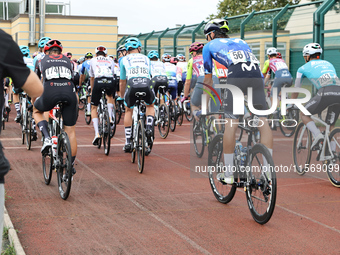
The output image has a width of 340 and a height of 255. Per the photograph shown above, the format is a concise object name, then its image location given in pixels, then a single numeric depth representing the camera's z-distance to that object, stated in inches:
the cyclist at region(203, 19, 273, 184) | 235.5
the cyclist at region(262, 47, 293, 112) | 564.1
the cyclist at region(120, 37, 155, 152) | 356.5
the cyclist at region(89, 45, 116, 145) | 433.4
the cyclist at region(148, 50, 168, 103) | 562.9
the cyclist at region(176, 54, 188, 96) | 722.3
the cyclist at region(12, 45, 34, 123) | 503.2
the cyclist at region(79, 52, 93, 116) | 555.5
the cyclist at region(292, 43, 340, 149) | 301.4
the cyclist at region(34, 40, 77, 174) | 277.7
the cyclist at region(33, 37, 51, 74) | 342.0
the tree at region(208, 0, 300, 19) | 1834.4
